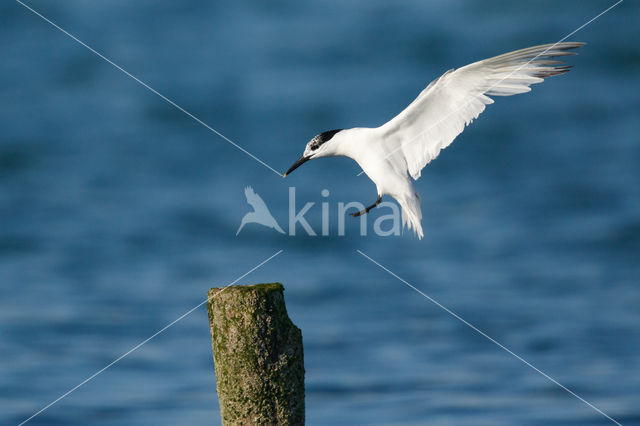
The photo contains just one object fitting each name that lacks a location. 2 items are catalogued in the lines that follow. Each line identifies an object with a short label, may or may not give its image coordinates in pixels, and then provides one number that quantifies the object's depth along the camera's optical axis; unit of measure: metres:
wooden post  11.79
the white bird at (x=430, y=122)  16.53
